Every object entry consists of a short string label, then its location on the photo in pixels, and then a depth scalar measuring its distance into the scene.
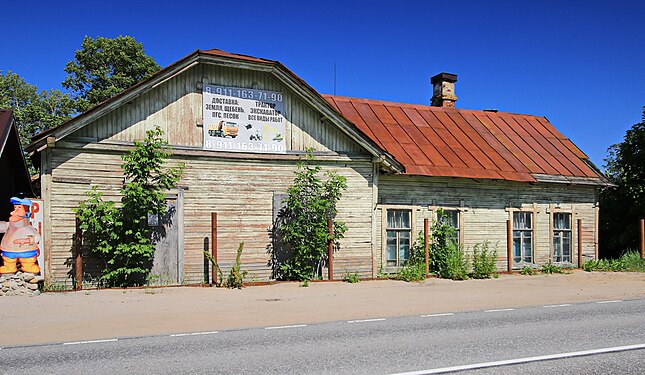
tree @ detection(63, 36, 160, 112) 36.72
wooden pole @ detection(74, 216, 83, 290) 12.86
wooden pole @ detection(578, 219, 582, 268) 20.17
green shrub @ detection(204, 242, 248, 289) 13.95
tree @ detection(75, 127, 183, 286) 13.00
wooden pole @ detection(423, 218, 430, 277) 16.84
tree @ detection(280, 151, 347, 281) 15.15
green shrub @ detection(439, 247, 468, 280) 16.80
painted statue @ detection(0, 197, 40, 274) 11.62
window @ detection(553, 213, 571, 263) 20.36
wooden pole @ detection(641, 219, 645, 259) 20.67
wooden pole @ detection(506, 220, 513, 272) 18.58
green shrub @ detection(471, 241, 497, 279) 17.23
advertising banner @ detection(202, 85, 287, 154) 14.62
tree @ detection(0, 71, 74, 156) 36.63
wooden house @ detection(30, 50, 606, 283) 13.47
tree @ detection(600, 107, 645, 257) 23.16
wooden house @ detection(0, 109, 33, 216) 14.46
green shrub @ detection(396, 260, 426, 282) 16.06
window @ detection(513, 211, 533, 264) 19.53
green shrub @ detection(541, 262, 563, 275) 19.12
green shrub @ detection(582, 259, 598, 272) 20.14
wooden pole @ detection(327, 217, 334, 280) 15.38
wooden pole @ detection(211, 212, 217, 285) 14.23
